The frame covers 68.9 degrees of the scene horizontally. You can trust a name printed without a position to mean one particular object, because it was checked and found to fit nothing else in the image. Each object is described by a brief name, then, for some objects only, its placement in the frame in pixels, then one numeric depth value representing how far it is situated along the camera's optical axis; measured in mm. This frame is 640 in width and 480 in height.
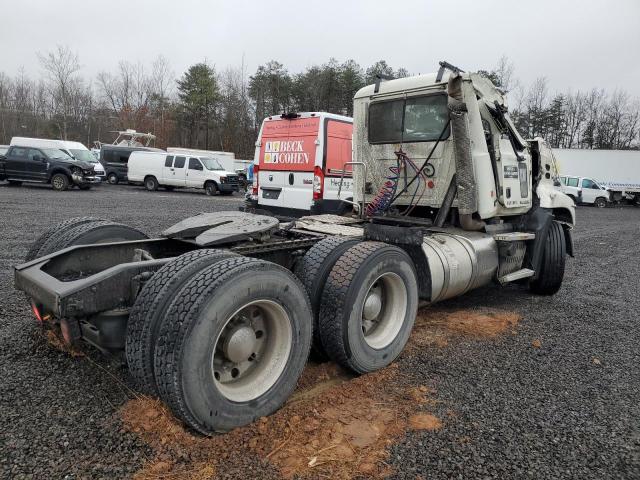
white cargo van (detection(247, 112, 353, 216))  8078
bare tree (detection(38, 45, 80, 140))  52219
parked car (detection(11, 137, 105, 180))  22359
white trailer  30781
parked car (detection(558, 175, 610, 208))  28453
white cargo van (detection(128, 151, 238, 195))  23688
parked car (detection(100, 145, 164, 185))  27031
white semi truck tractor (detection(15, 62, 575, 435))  2492
